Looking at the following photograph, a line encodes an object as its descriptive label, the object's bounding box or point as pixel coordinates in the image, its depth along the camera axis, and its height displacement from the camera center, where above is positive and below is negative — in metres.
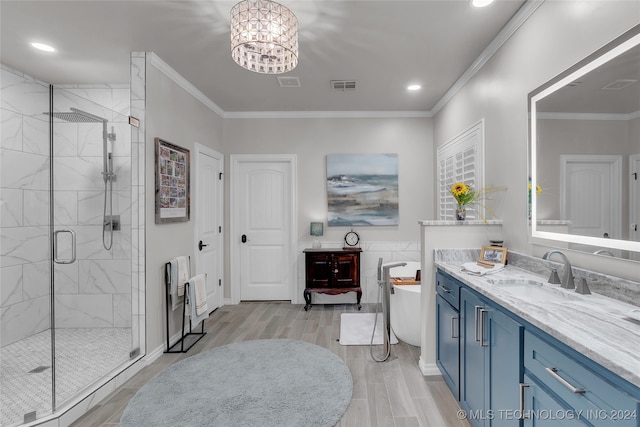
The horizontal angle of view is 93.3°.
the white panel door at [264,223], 4.50 -0.13
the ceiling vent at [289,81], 3.27 +1.48
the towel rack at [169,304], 2.95 -0.90
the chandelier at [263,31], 1.89 +1.17
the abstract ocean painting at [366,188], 4.43 +0.38
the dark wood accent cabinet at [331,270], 4.12 -0.77
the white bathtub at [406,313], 2.96 -0.99
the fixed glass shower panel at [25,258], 2.16 -0.34
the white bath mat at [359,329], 3.13 -1.30
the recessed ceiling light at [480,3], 2.05 +1.45
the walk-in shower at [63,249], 2.18 -0.29
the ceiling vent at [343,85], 3.38 +1.49
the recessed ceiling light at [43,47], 2.66 +1.50
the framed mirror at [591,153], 1.36 +0.32
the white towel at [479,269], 1.96 -0.37
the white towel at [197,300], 3.02 -0.87
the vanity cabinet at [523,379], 0.88 -0.63
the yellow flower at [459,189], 2.54 +0.21
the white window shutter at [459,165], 2.88 +0.54
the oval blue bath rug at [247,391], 1.95 -1.32
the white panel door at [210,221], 3.74 -0.09
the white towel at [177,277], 2.95 -0.63
